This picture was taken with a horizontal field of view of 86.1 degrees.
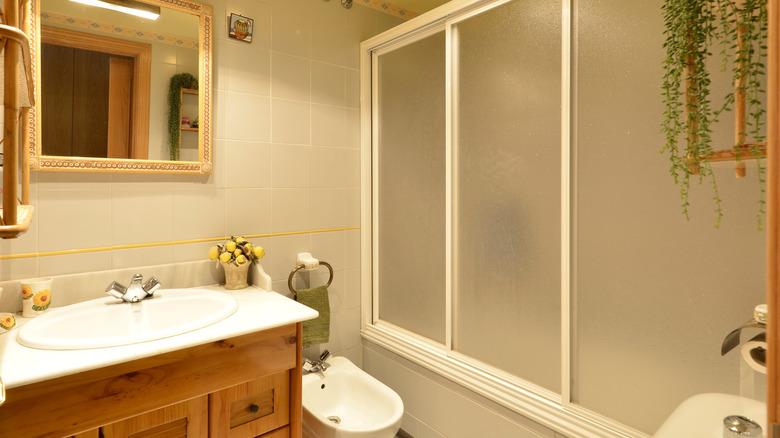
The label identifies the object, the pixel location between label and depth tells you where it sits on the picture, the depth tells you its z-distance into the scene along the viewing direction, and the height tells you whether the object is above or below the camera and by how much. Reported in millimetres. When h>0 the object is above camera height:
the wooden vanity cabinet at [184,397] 1005 -494
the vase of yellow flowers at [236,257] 1655 -164
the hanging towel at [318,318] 1913 -478
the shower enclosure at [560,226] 1168 -34
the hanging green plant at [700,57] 867 +368
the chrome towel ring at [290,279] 1908 -294
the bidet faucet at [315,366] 1937 -700
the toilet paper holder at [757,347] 805 -253
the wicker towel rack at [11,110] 668 +173
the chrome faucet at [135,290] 1405 -253
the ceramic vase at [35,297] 1289 -251
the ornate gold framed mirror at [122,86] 1383 +470
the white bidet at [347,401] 1620 -799
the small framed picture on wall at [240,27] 1752 +802
